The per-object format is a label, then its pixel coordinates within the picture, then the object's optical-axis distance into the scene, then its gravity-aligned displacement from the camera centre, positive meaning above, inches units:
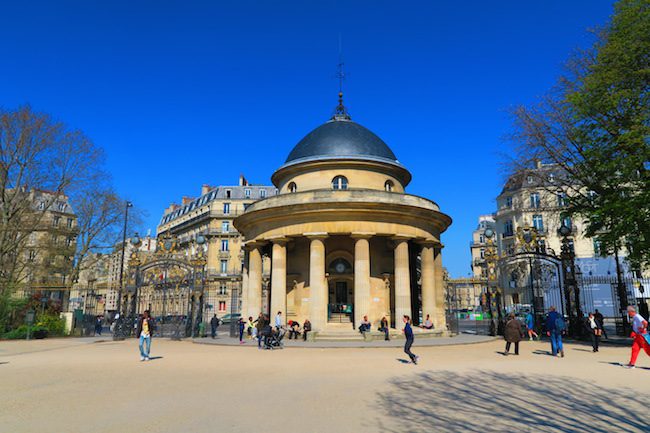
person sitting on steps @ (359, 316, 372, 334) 829.8 -50.4
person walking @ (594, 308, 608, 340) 738.7 -35.2
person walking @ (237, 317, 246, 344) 844.0 -59.9
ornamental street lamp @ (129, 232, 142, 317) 1068.4 +78.6
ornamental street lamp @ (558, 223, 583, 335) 885.2 +26.8
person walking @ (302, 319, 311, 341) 842.8 -56.6
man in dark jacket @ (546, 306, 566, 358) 597.4 -42.7
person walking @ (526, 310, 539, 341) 869.8 -58.5
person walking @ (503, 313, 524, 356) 611.5 -49.2
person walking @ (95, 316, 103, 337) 1267.2 -77.2
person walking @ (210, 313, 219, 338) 978.8 -56.7
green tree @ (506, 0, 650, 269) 668.7 +280.2
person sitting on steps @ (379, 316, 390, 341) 831.4 -55.1
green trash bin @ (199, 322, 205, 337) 1051.9 -72.4
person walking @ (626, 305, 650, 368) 467.5 -42.6
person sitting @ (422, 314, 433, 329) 915.4 -53.5
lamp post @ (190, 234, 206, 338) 1024.2 +75.0
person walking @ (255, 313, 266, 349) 735.7 -45.0
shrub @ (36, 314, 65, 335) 1097.4 -61.2
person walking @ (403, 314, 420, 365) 517.9 -50.4
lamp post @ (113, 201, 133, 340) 1019.3 -67.0
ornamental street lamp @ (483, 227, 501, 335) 1000.2 +49.2
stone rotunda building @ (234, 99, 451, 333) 874.8 +132.2
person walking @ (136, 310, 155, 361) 574.9 -49.6
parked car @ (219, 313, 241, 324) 1817.7 -82.0
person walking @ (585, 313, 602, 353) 622.1 -48.1
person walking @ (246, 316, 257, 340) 926.9 -61.9
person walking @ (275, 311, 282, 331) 764.6 -41.3
